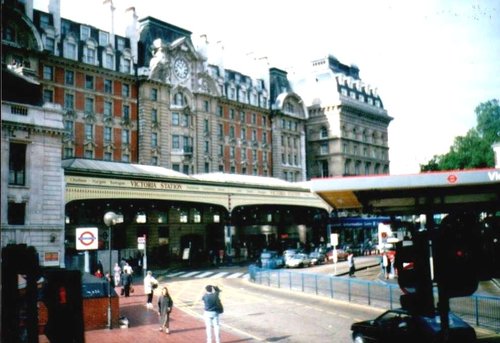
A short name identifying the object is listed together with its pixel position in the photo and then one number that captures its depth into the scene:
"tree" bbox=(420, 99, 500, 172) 52.88
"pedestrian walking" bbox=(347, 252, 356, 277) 33.47
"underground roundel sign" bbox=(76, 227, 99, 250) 18.27
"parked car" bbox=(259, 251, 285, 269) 41.62
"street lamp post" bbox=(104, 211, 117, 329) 19.72
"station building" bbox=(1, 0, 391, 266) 34.22
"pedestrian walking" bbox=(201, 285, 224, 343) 15.00
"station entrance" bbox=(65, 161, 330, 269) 39.06
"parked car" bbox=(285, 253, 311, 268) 43.00
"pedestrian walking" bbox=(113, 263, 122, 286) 31.13
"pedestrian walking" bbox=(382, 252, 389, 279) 32.06
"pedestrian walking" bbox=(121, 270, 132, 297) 27.06
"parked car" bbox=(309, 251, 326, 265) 46.24
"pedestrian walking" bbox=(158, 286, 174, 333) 17.58
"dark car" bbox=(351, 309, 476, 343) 12.66
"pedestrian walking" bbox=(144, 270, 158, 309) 22.61
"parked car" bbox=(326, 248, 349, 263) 48.72
